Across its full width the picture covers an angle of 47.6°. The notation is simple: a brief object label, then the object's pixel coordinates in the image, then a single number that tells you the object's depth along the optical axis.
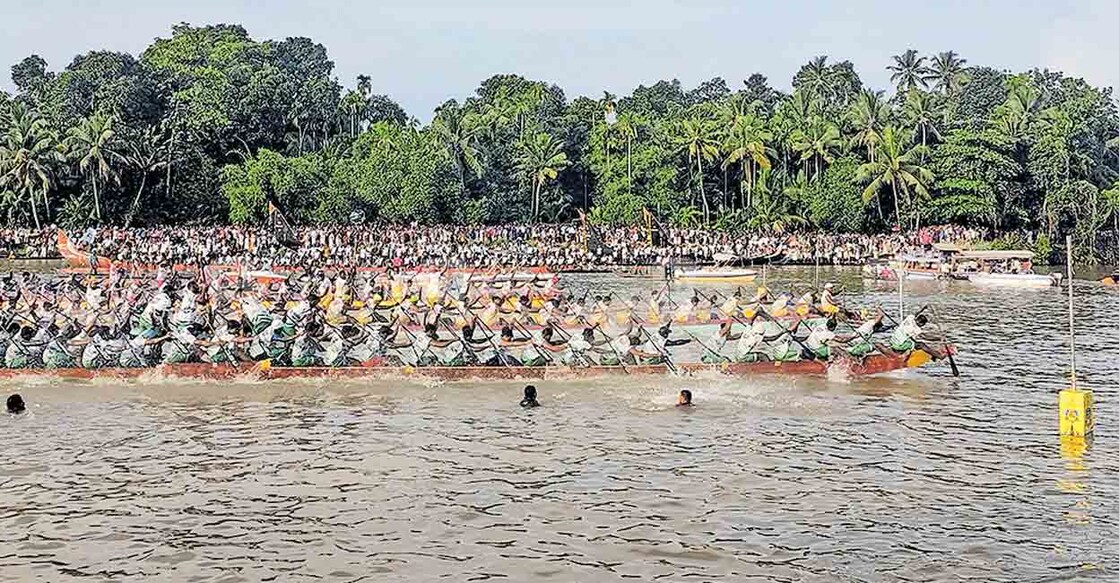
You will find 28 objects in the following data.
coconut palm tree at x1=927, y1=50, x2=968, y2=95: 104.44
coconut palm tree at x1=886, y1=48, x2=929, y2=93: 104.81
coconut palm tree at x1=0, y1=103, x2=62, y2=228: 72.25
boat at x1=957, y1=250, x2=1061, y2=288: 56.25
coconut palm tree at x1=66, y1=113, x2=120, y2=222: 72.56
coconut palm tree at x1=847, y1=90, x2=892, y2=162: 78.00
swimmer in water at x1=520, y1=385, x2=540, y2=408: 22.75
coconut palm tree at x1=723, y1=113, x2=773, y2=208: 77.44
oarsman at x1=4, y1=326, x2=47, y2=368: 24.98
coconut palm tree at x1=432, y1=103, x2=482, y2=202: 76.19
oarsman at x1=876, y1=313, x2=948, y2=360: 25.19
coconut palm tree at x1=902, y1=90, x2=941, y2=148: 79.06
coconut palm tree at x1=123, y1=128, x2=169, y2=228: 75.50
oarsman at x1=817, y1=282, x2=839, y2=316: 32.25
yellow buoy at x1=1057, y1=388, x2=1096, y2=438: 19.70
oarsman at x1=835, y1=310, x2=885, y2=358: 25.16
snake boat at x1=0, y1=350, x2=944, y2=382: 24.75
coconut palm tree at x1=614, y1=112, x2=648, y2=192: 80.00
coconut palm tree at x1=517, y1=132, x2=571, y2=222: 76.44
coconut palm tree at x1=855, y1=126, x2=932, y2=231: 74.25
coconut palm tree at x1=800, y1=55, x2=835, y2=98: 96.50
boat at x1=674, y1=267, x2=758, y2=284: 57.59
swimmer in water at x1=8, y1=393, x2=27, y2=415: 21.95
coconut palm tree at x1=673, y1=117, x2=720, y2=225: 78.06
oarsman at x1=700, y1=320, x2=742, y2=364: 25.12
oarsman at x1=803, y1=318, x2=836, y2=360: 24.98
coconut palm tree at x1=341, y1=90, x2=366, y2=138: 89.19
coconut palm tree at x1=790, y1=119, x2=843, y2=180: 78.62
